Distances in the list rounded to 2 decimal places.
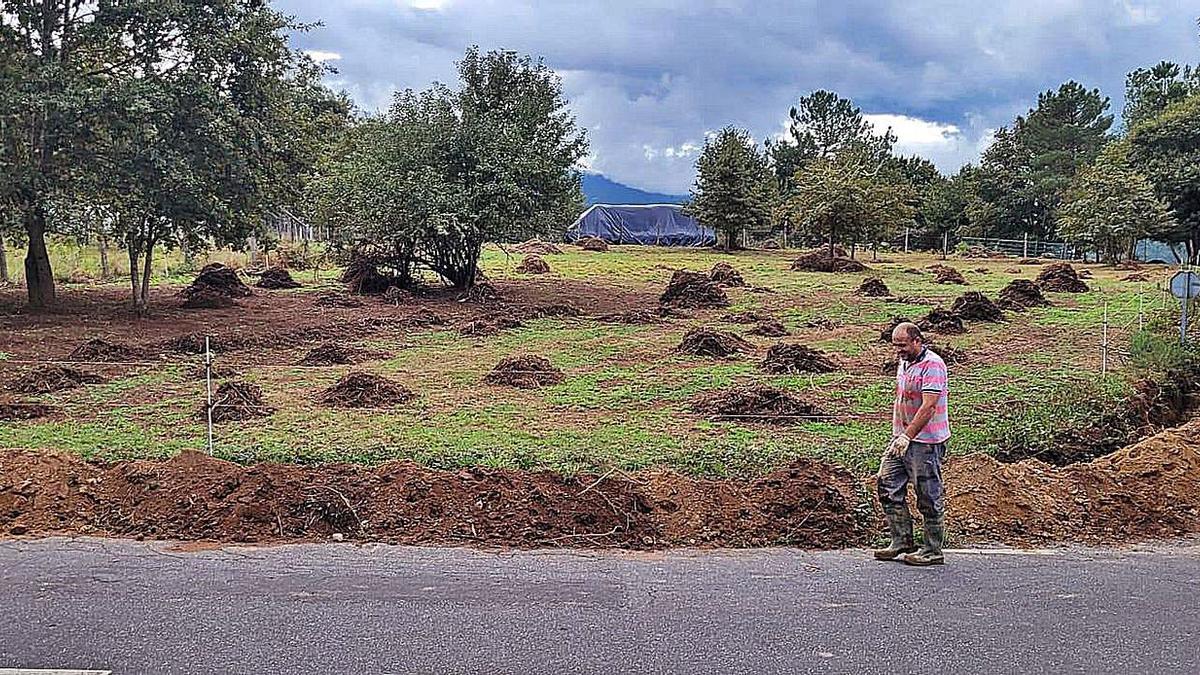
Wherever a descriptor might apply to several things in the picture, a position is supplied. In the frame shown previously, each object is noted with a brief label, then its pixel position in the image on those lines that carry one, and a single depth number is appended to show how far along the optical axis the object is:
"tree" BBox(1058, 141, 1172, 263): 39.22
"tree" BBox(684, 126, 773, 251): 48.22
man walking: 6.04
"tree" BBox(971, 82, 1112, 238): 56.88
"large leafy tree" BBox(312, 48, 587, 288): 23.05
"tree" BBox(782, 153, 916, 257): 38.25
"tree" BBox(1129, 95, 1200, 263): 40.16
